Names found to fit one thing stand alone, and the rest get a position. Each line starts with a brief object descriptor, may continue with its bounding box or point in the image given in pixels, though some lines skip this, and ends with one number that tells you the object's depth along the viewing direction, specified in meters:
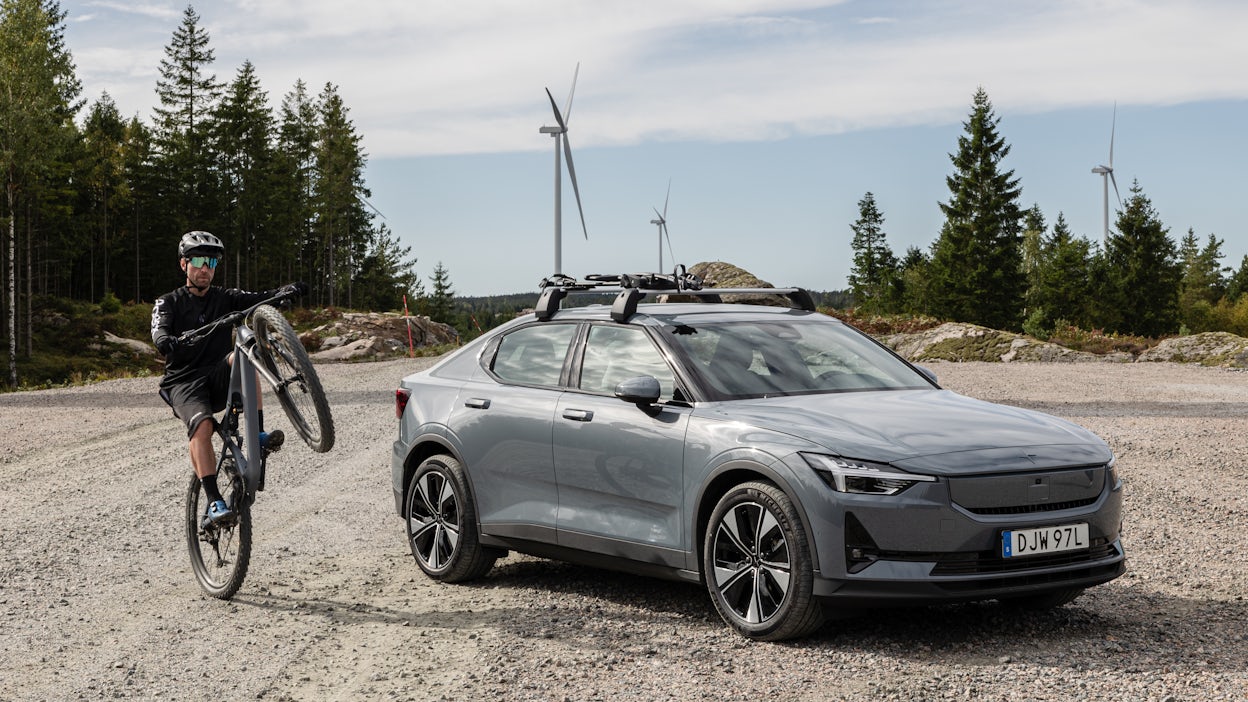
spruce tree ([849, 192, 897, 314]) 123.25
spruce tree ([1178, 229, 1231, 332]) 139.69
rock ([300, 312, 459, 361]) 39.12
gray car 5.33
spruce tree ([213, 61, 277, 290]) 85.38
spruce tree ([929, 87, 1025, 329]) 79.50
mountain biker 7.39
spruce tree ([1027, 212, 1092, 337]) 86.75
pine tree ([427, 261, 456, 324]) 130.12
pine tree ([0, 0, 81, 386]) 58.47
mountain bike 7.10
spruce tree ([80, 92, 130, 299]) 86.12
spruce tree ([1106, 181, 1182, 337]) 83.56
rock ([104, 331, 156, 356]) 59.38
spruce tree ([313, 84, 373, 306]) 96.12
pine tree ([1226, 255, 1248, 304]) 140.88
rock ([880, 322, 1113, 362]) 31.11
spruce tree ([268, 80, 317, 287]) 90.31
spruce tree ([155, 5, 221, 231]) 83.88
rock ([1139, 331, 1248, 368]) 29.00
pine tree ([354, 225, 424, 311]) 110.00
